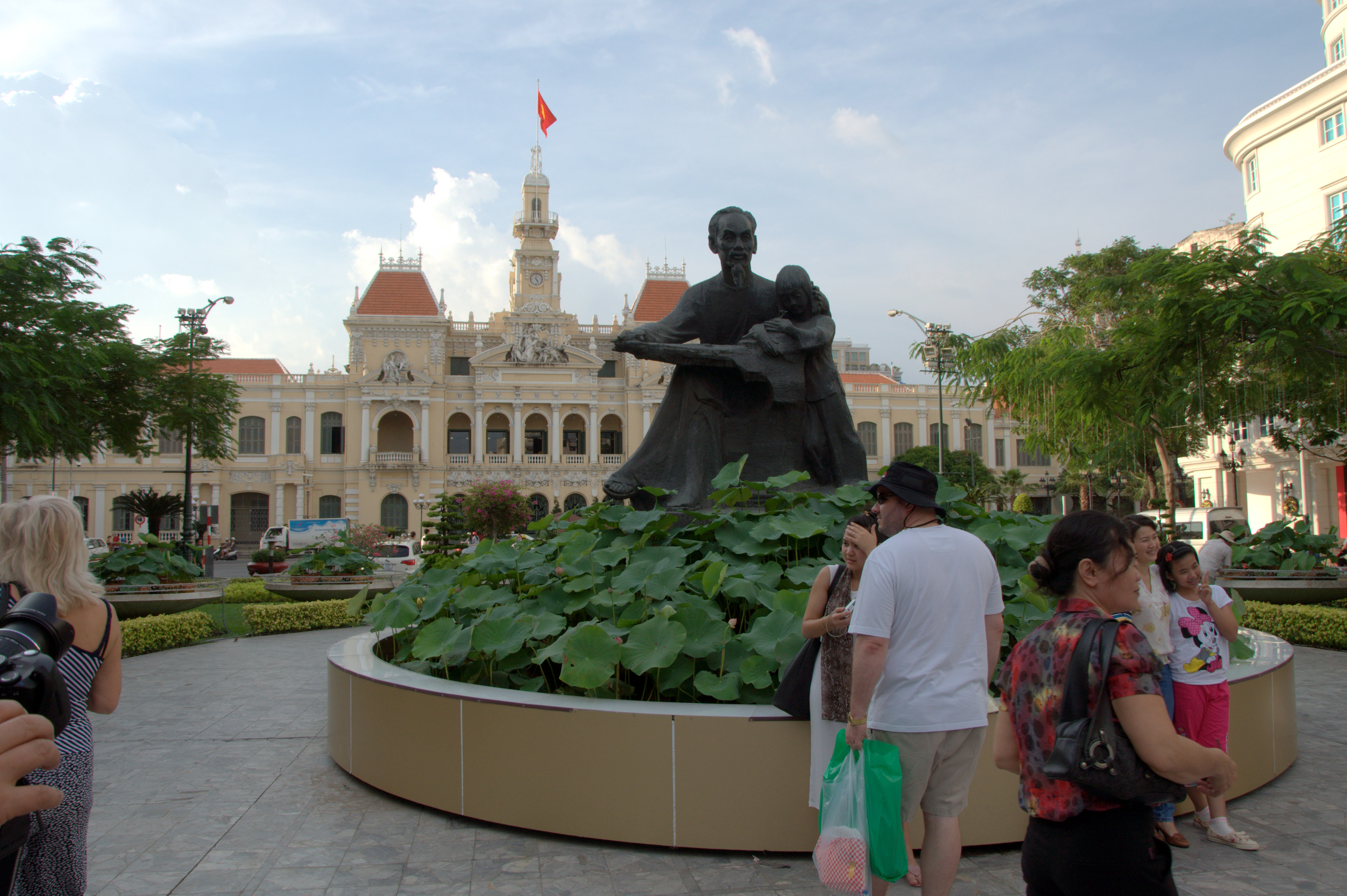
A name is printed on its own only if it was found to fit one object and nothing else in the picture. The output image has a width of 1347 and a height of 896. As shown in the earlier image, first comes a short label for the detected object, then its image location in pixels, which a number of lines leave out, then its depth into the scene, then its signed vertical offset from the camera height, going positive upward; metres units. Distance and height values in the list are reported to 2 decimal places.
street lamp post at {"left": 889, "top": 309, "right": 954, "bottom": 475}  20.69 +3.53
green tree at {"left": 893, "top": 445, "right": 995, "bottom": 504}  37.72 +0.87
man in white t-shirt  2.15 -0.45
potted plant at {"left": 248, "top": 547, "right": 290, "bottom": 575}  15.96 -1.30
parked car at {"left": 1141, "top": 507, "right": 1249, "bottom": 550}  19.25 -0.93
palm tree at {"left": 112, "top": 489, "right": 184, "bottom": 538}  17.91 -0.23
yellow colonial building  42.97 +3.64
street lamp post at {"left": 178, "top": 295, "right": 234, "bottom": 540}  18.44 +3.75
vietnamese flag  45.41 +19.76
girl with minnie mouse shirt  3.04 -0.64
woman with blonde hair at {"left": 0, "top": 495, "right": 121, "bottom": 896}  1.74 -0.36
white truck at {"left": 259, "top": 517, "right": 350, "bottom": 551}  30.20 -1.40
